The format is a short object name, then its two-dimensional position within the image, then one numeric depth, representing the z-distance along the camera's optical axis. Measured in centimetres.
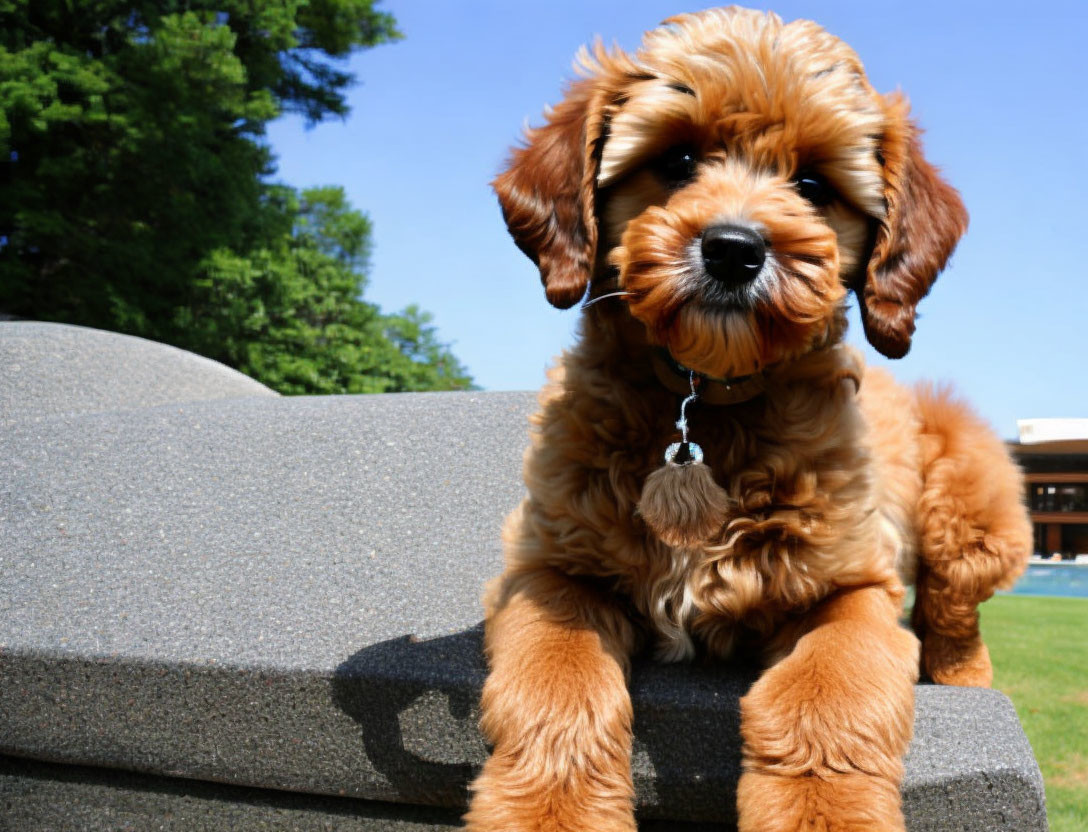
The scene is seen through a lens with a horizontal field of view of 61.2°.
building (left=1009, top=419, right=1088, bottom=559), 1493
